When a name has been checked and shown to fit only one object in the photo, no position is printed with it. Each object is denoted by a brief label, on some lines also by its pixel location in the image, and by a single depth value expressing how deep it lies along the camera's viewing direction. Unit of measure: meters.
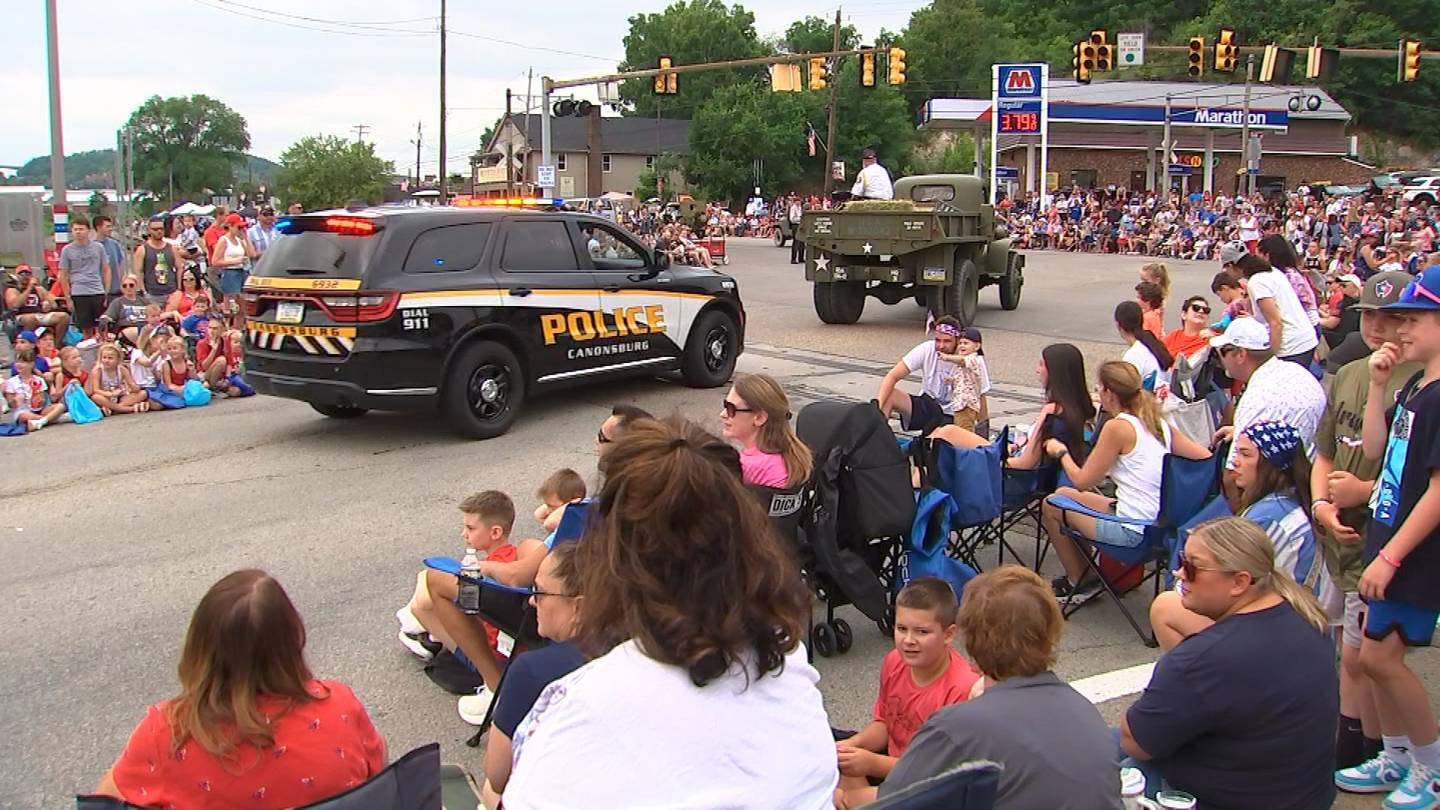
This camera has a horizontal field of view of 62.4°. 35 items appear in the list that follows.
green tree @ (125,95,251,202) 120.29
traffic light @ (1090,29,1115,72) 25.70
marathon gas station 51.19
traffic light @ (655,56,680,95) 30.13
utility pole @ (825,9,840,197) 47.54
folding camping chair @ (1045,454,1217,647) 5.25
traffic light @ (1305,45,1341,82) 25.03
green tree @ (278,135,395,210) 86.88
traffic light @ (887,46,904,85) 27.32
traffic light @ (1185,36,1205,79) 25.41
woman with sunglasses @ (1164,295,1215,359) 8.26
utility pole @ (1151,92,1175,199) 45.01
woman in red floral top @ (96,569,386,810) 2.60
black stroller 5.01
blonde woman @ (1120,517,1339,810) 3.07
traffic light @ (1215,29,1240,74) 24.59
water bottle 4.16
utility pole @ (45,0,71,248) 18.97
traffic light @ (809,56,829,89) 28.11
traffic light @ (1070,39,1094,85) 25.56
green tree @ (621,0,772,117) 93.12
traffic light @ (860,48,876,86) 28.33
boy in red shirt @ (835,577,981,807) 3.58
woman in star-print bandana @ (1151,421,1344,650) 4.33
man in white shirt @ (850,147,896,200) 17.66
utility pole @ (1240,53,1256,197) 43.53
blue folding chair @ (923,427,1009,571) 5.57
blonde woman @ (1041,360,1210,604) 5.48
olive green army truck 15.26
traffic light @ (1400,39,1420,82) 25.31
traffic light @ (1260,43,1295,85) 26.28
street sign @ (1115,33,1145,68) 27.62
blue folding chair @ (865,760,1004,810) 2.10
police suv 8.41
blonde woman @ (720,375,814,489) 4.77
